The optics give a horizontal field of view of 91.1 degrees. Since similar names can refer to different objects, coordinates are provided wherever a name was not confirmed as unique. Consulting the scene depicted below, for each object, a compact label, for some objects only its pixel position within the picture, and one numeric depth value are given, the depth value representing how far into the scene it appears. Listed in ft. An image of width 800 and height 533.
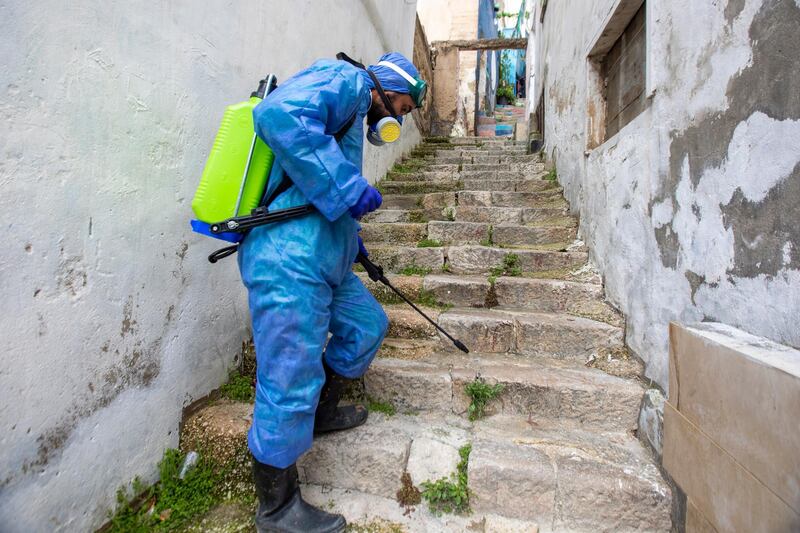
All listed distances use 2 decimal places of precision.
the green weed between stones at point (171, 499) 5.44
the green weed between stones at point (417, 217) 14.14
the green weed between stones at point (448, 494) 5.88
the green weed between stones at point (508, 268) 10.76
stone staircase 5.75
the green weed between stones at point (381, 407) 7.34
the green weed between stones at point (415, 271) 11.19
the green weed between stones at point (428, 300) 9.95
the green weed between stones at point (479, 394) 7.18
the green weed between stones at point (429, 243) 12.10
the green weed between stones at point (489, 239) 12.32
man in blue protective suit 4.79
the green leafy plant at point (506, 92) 69.96
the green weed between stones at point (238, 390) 7.38
